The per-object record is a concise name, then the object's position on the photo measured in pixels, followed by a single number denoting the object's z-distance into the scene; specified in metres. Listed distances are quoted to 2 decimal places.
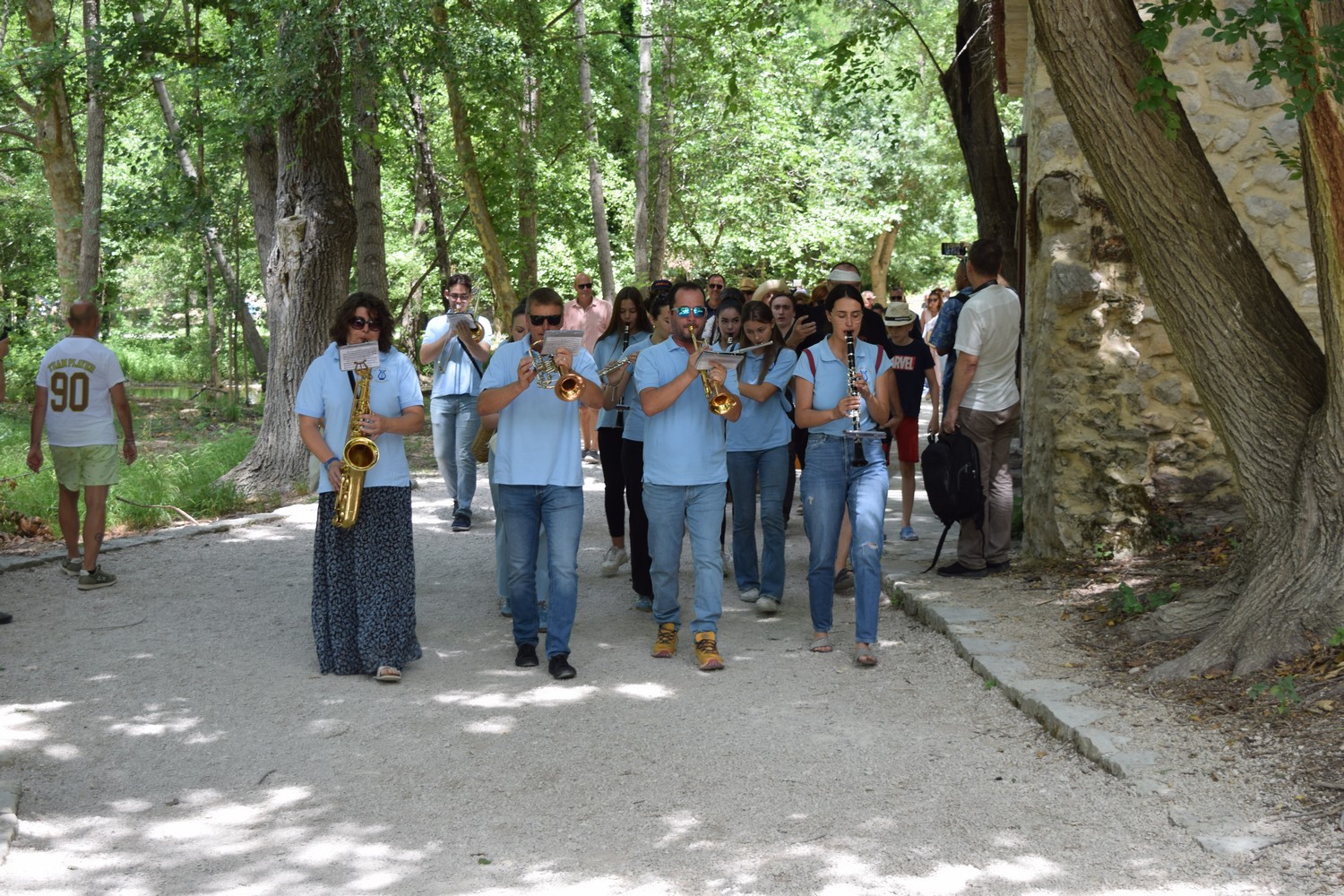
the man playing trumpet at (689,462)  6.72
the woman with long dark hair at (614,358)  8.73
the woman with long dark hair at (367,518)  6.54
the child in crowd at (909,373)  9.16
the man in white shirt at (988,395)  8.12
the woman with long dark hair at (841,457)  6.75
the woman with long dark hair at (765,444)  7.68
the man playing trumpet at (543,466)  6.53
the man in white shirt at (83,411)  8.54
